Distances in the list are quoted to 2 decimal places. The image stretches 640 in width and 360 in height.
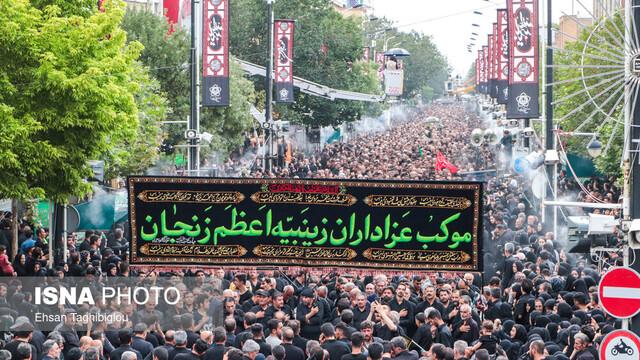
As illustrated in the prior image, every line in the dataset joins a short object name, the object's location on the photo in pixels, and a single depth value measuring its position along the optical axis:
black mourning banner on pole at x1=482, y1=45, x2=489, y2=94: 74.22
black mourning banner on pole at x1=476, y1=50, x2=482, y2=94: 87.03
